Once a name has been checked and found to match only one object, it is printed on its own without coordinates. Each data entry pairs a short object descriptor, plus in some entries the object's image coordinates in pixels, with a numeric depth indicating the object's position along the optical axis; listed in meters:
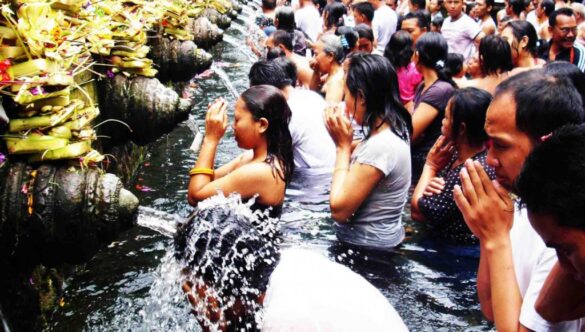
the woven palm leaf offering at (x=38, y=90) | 2.57
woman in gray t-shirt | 3.71
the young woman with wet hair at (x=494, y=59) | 5.46
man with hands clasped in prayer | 2.21
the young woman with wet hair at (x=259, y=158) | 3.82
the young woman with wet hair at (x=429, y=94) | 5.20
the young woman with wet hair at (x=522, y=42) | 6.00
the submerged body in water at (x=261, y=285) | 2.25
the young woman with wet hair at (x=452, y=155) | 3.77
